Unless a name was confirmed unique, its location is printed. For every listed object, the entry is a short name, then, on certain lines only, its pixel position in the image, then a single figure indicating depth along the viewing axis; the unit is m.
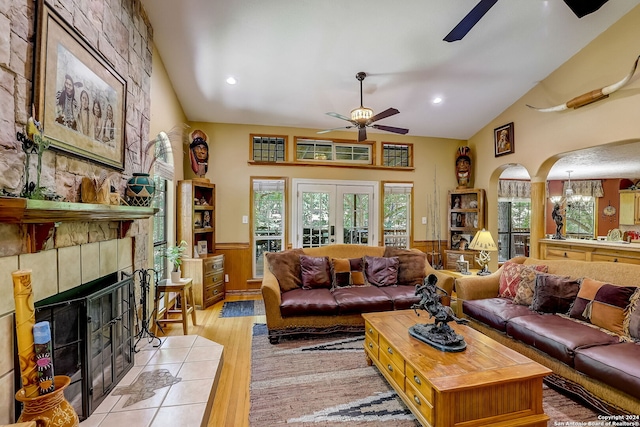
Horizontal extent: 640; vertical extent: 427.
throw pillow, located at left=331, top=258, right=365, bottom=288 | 3.86
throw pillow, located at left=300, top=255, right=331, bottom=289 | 3.69
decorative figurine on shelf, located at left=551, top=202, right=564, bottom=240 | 4.61
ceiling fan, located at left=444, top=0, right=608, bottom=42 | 1.83
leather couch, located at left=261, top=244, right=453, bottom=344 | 3.18
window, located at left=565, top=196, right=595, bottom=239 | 8.33
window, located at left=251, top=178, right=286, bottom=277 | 5.23
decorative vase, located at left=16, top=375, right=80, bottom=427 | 1.24
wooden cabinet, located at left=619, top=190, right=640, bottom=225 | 7.69
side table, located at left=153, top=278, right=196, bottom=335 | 3.23
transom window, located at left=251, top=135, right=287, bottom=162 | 5.23
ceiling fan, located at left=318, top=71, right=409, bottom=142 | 3.52
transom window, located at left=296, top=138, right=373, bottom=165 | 5.40
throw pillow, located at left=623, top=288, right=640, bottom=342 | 2.19
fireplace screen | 1.64
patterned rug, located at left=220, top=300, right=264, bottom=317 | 4.11
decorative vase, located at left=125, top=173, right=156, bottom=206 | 2.42
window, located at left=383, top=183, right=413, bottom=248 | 5.70
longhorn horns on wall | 3.15
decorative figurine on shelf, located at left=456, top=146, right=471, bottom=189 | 5.71
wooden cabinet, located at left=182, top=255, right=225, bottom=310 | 4.23
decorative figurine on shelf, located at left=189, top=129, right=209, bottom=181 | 4.55
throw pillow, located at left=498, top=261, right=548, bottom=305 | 3.00
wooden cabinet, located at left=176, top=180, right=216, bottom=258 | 4.33
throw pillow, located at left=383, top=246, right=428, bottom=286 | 3.88
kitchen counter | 3.77
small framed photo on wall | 4.81
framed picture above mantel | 1.55
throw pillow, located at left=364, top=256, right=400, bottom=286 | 3.84
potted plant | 3.48
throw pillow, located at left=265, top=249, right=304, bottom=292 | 3.65
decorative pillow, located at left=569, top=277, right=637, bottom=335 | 2.34
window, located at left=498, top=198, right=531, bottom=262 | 7.79
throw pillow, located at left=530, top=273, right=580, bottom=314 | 2.72
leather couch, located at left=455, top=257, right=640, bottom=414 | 1.89
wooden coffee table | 1.61
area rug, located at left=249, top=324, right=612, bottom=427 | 1.97
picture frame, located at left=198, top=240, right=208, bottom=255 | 4.74
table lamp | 3.86
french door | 5.31
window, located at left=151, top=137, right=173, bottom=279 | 3.62
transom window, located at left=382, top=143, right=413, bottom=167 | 5.74
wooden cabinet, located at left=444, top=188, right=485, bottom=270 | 5.41
